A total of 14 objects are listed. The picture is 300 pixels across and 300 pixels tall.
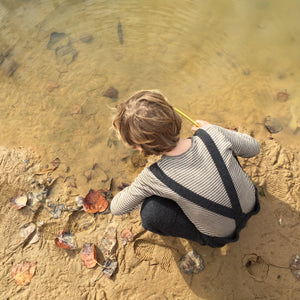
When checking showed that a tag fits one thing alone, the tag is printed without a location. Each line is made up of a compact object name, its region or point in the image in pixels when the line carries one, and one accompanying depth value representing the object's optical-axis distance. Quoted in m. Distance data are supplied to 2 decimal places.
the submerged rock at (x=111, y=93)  3.24
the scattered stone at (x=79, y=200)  2.64
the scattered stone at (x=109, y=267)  2.35
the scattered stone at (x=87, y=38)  3.61
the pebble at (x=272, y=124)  2.93
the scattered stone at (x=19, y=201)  2.60
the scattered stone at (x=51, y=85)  3.29
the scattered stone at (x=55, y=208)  2.59
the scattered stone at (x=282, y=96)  3.15
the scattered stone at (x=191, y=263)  2.32
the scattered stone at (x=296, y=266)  2.26
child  1.45
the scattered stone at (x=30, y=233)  2.49
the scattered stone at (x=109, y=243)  2.41
